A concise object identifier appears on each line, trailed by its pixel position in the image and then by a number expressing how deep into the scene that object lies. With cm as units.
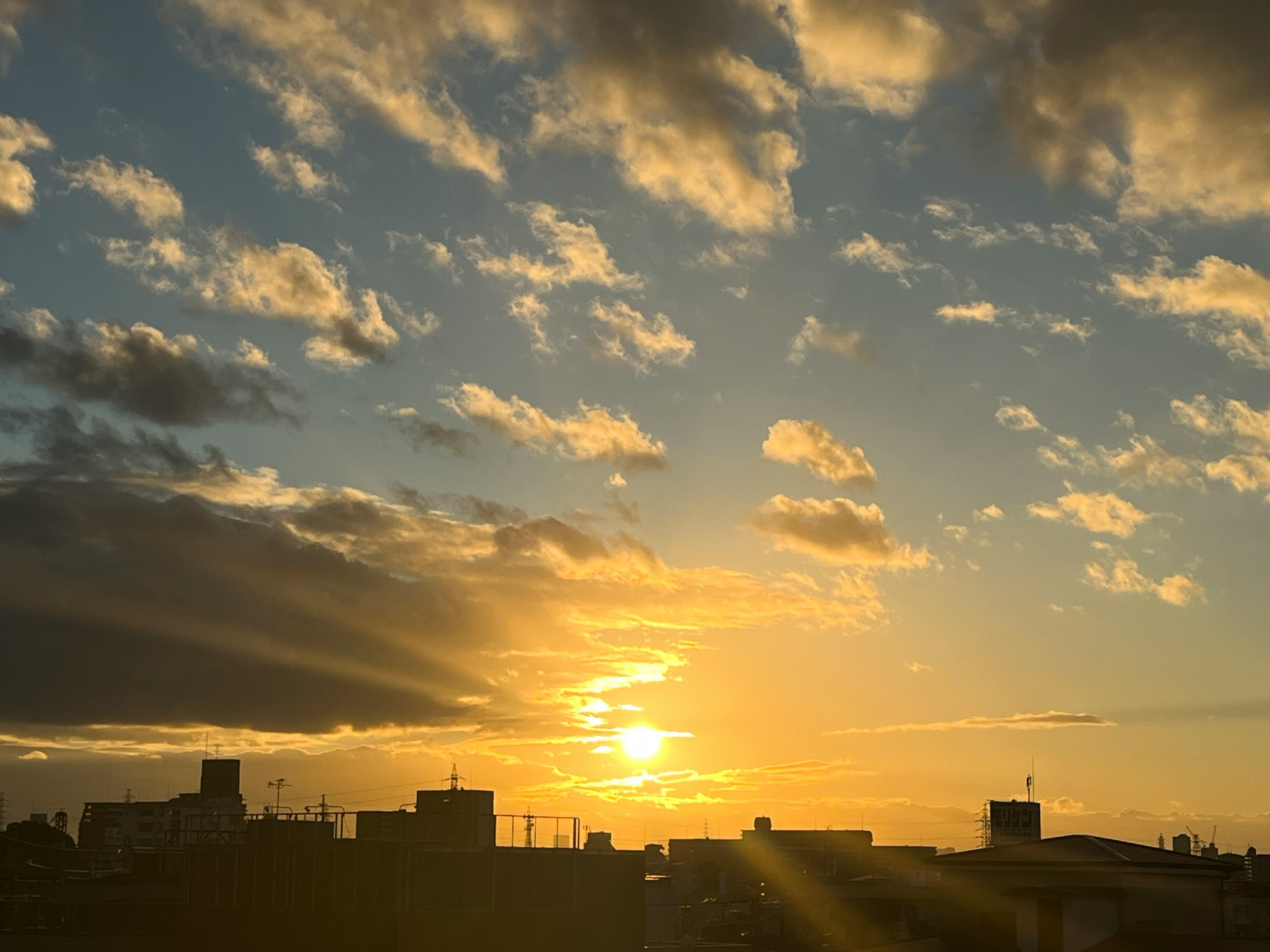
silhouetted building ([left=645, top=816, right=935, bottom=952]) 10706
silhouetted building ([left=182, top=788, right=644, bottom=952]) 7312
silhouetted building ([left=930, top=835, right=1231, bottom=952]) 7250
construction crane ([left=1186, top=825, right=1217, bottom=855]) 14575
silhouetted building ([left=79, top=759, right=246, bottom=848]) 16375
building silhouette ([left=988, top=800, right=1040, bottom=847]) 13925
